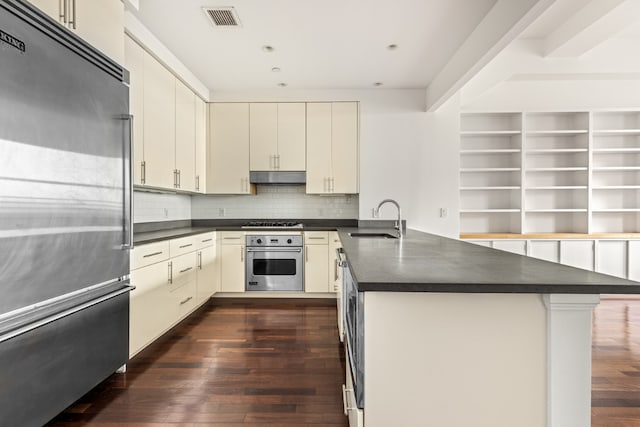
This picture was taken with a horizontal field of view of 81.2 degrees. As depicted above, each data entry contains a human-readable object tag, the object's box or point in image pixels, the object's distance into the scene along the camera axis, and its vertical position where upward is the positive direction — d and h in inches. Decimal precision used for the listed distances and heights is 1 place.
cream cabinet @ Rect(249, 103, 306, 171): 184.4 +37.5
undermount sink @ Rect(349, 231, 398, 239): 143.3 -8.7
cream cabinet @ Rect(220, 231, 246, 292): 177.3 -24.2
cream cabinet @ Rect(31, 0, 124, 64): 71.5 +40.9
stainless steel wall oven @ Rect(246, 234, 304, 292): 176.2 -24.1
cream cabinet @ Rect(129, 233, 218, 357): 102.8 -24.2
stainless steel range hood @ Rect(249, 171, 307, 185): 185.5 +17.5
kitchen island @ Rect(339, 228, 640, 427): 47.9 -18.8
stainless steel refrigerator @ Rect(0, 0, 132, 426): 58.6 -0.3
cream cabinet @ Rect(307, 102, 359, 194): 183.9 +30.2
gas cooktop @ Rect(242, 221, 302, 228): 182.6 -6.1
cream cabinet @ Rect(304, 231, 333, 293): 176.4 -22.2
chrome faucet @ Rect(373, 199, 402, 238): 120.8 -4.2
